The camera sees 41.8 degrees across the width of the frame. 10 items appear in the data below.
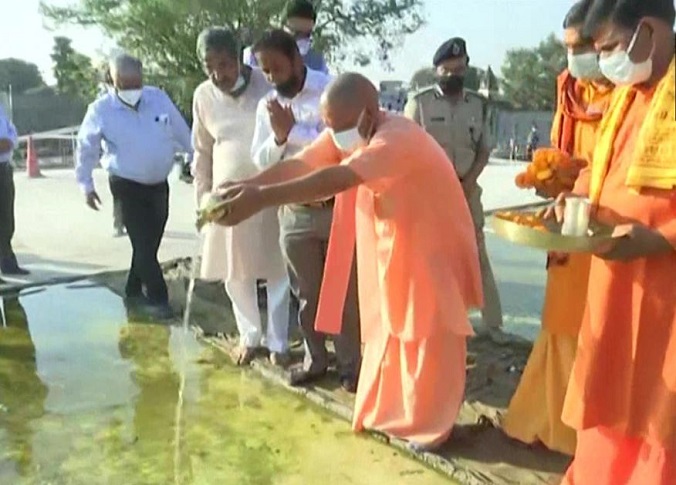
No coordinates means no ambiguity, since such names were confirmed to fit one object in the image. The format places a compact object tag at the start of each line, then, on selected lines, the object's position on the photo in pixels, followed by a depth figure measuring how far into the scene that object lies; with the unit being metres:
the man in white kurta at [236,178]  4.75
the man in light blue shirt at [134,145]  5.88
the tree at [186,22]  23.59
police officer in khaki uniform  5.08
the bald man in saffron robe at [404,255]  3.55
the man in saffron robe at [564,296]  3.41
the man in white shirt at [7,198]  7.10
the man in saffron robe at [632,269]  2.46
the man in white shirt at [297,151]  4.29
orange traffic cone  13.75
